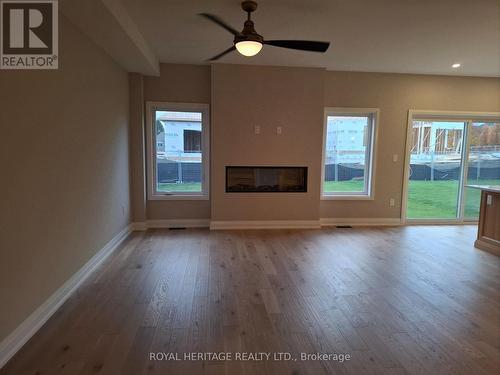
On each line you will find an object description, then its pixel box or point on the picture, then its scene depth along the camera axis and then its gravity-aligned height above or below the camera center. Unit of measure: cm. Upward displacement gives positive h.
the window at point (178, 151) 505 +8
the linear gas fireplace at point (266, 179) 507 -38
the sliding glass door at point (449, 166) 556 -10
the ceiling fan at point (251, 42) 264 +107
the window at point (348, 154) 539 +9
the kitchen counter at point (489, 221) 398 -80
